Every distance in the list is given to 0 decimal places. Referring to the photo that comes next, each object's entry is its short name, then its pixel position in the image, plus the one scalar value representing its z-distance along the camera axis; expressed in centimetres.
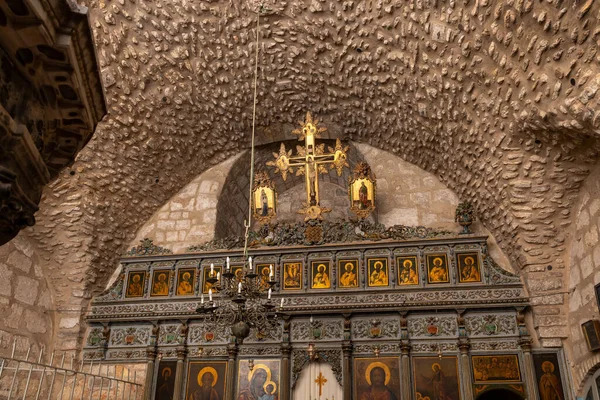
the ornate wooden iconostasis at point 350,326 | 734
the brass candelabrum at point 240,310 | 523
